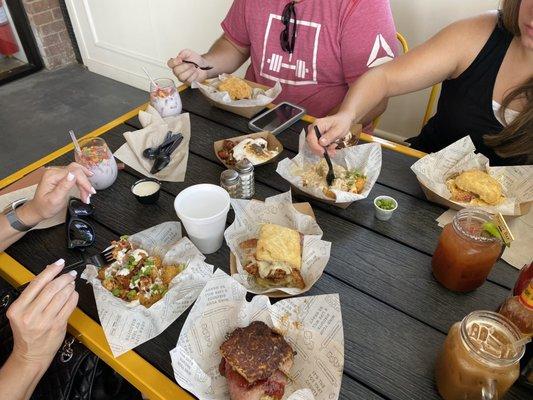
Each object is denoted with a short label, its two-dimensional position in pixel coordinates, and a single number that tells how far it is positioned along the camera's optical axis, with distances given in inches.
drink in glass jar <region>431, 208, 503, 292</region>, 35.7
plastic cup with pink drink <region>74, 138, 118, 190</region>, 50.0
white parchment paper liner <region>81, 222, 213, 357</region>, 36.1
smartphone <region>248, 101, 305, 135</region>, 60.5
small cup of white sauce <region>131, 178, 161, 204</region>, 48.8
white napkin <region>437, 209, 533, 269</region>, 41.2
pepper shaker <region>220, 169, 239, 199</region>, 47.6
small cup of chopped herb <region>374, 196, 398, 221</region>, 45.7
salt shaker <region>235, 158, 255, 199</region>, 48.1
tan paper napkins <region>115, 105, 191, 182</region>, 54.5
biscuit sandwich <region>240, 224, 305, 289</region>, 39.4
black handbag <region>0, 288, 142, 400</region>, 39.5
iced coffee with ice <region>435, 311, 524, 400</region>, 27.7
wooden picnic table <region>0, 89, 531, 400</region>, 33.5
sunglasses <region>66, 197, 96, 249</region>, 44.1
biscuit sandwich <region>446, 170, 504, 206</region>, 45.3
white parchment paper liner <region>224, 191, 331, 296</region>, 39.4
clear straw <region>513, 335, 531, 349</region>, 27.8
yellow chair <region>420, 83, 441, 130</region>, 73.0
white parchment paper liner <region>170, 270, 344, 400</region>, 32.6
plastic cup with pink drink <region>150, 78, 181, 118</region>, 62.0
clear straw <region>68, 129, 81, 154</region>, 50.6
